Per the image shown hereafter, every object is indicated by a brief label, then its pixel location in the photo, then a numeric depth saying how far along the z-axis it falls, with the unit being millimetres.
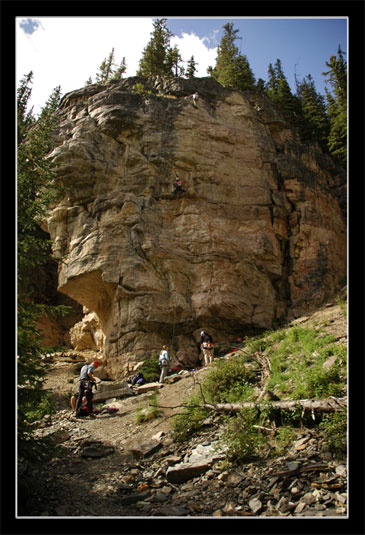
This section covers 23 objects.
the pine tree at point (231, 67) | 31875
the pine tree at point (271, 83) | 35219
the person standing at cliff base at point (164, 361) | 15768
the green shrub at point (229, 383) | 10174
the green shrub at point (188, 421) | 8875
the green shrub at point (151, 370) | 16641
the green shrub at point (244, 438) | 7211
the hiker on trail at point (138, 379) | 16206
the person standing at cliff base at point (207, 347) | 16566
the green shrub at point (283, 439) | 7064
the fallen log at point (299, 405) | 7312
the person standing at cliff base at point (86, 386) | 12664
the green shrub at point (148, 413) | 10836
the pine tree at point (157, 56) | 35969
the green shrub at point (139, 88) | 26781
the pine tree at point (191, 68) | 36688
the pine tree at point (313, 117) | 30984
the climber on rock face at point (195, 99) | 25859
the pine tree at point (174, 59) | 37094
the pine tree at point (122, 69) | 34959
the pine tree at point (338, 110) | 28750
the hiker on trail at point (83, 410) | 12500
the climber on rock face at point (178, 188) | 22353
